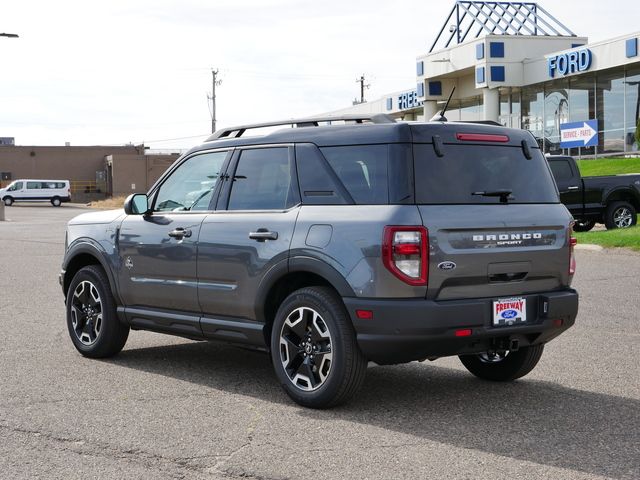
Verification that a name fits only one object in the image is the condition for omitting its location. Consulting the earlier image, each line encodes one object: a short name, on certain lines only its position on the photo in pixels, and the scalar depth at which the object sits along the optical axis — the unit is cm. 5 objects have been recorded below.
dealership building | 4306
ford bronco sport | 619
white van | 7625
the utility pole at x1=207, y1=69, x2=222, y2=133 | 9738
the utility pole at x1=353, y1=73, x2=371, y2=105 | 10844
